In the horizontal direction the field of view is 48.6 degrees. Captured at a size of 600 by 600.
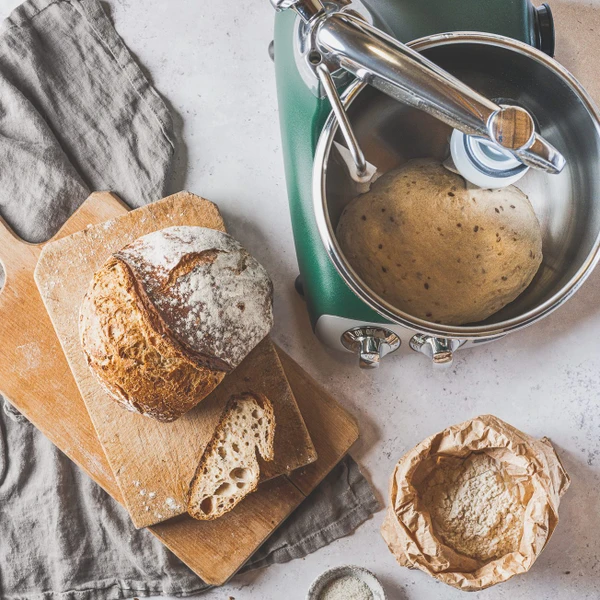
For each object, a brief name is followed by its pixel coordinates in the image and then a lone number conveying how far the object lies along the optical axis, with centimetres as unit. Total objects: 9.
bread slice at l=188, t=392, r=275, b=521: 95
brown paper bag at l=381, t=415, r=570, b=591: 93
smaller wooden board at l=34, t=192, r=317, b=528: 97
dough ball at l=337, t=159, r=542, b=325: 79
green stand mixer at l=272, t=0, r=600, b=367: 75
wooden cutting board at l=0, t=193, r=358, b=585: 100
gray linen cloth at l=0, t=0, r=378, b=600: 104
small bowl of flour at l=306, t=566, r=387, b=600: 99
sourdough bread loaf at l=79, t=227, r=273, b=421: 86
